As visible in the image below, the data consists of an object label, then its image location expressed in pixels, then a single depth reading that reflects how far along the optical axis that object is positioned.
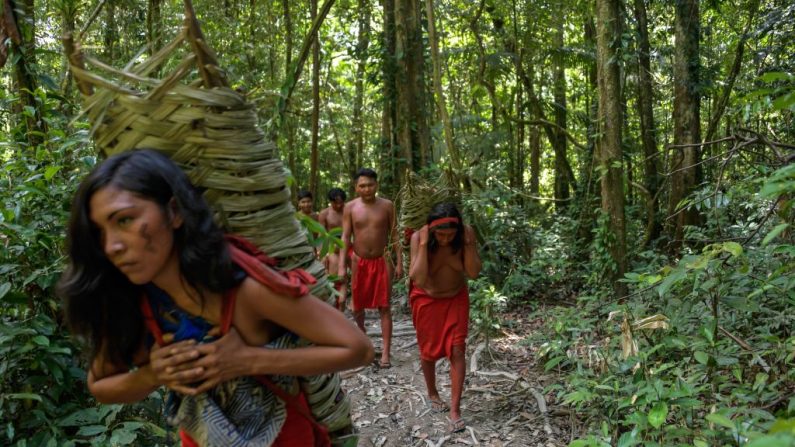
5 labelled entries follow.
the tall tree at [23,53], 3.22
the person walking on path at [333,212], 7.91
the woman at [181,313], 1.34
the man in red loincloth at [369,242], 6.24
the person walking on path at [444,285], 4.38
